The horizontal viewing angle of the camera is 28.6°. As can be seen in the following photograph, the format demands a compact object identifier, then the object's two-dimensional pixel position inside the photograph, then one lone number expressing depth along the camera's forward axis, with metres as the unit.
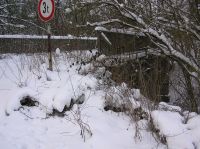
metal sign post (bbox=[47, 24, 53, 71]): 9.76
